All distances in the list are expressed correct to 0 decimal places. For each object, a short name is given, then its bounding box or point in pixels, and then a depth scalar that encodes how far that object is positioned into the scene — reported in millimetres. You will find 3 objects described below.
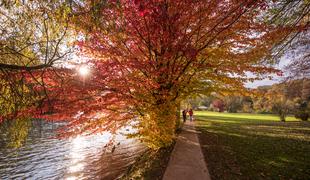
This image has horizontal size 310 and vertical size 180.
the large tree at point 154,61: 6270
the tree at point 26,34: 5075
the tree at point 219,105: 72875
